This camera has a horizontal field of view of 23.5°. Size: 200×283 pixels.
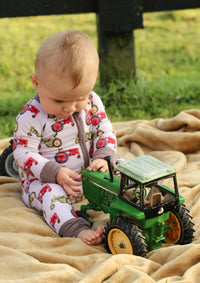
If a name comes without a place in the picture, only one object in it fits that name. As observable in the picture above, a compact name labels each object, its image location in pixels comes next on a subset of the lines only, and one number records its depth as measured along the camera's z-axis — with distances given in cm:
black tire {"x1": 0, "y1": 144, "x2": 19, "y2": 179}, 314
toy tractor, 215
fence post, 445
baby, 232
